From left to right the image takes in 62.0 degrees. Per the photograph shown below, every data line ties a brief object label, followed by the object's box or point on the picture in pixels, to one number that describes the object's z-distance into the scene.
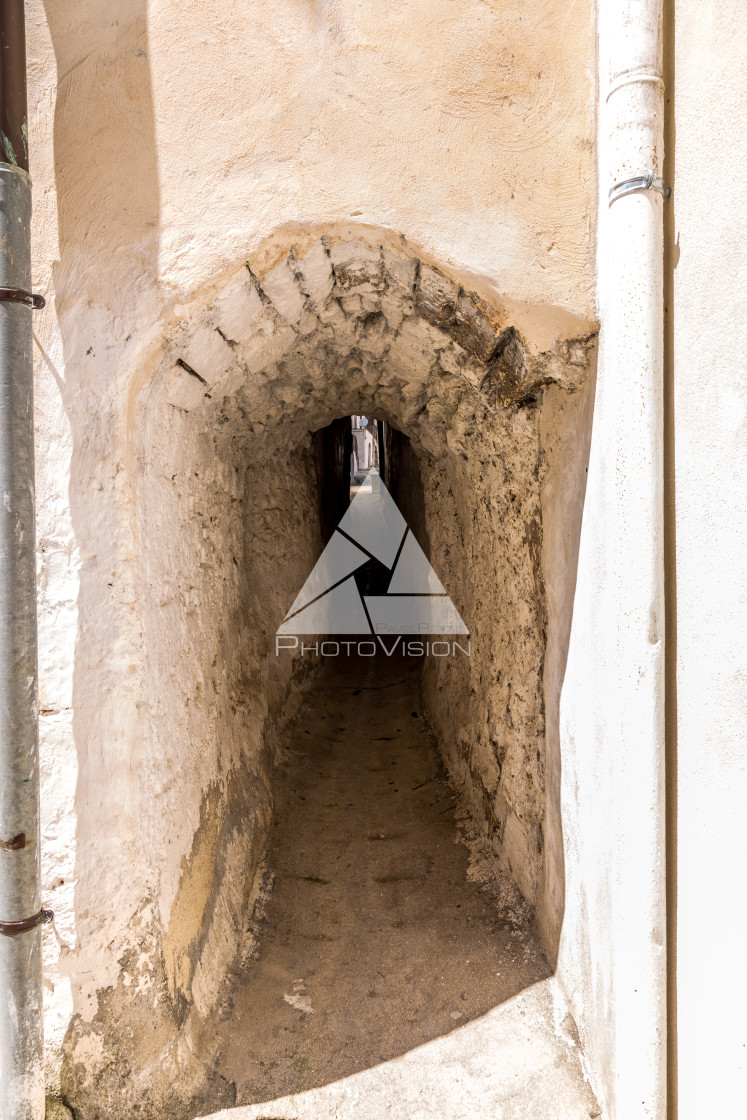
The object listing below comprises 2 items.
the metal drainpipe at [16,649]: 1.50
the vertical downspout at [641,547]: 1.49
